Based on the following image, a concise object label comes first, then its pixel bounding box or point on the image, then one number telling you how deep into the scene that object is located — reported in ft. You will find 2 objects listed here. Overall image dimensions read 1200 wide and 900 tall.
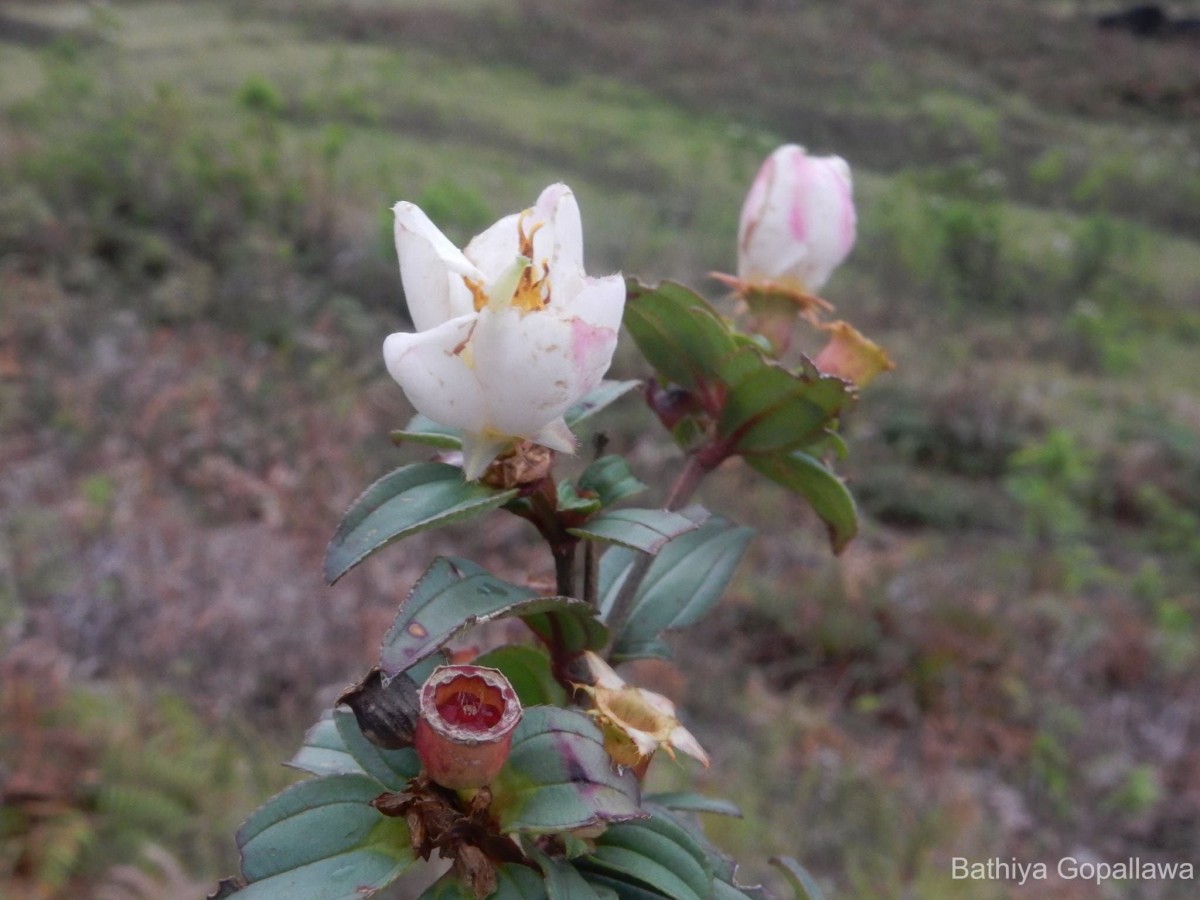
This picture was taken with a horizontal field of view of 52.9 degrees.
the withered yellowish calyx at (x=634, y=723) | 0.51
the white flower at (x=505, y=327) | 0.47
